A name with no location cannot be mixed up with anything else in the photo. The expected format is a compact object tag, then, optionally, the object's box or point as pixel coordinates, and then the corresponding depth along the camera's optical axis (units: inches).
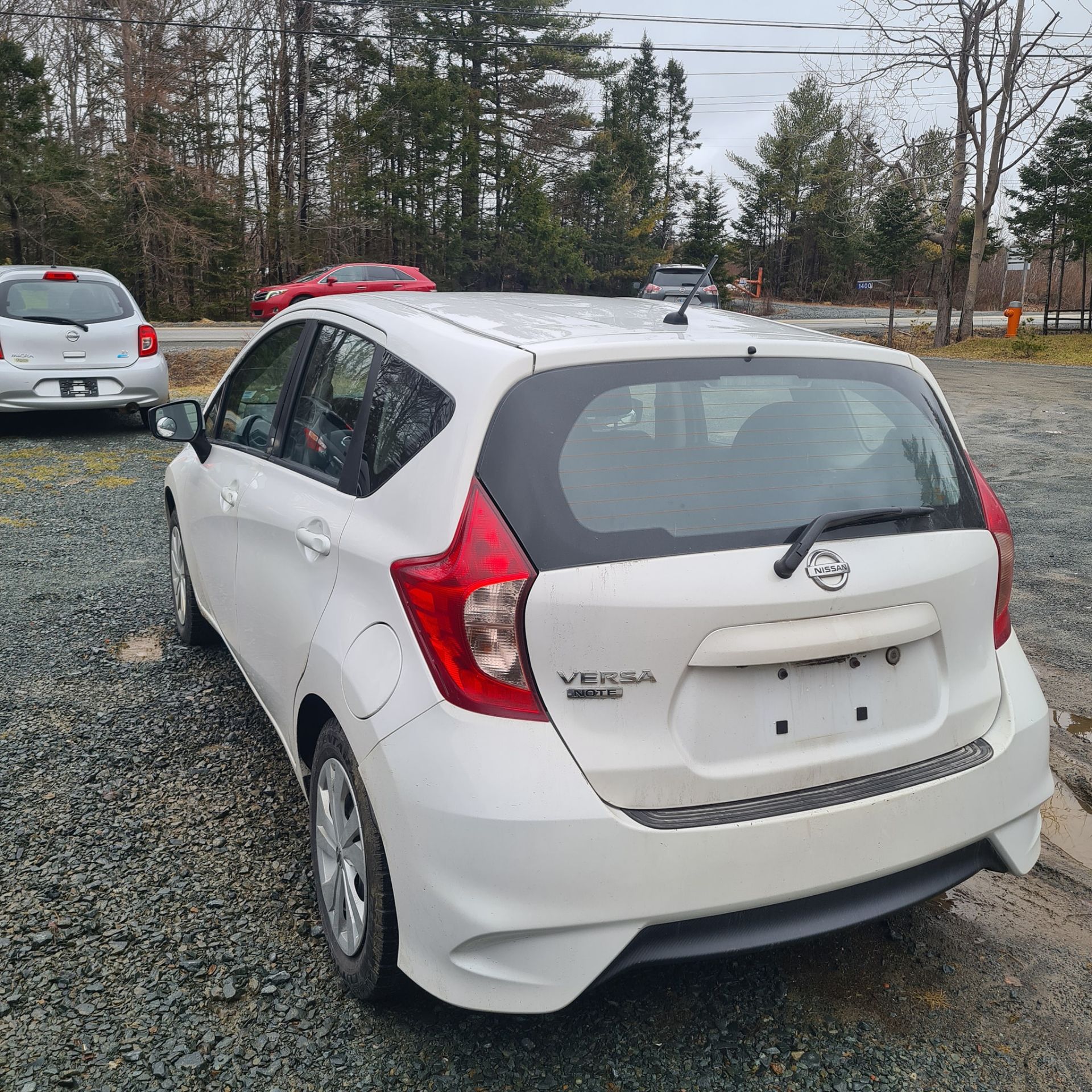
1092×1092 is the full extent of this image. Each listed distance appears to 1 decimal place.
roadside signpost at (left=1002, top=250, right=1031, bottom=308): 1376.7
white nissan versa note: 78.2
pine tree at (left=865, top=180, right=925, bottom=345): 1291.8
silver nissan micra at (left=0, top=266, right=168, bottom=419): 385.1
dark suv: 941.8
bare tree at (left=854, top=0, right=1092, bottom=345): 1027.9
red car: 993.8
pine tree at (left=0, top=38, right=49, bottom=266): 1149.1
